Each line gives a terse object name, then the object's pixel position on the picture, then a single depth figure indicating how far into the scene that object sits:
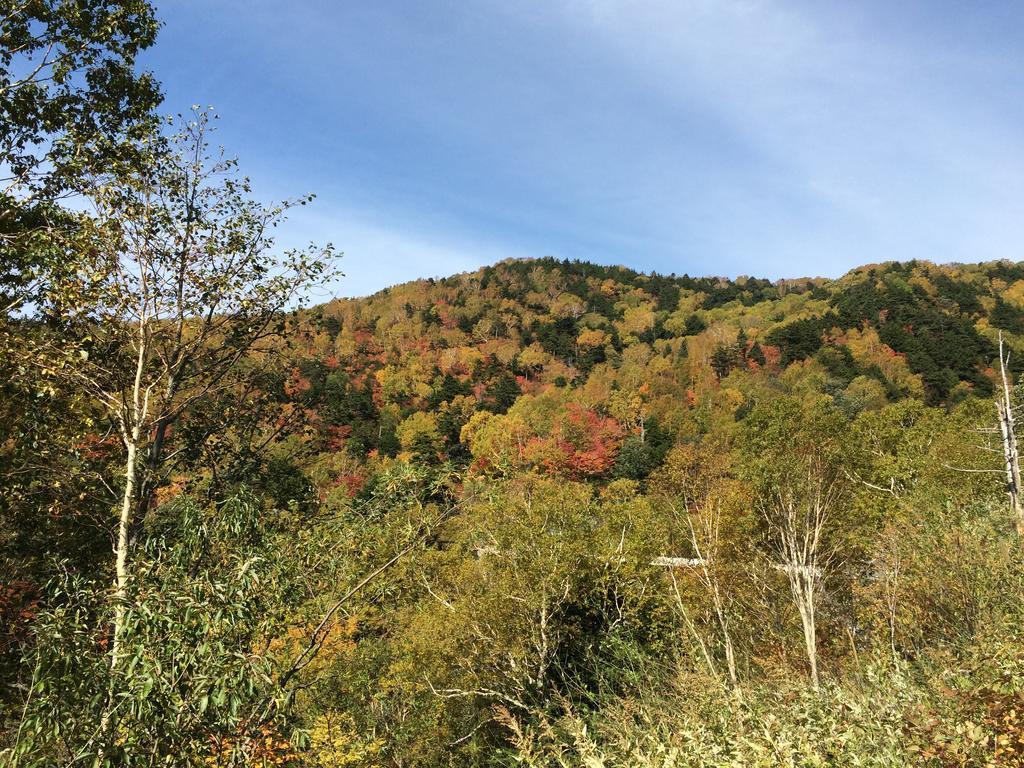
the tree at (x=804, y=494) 13.37
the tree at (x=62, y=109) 6.53
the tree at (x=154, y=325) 5.92
